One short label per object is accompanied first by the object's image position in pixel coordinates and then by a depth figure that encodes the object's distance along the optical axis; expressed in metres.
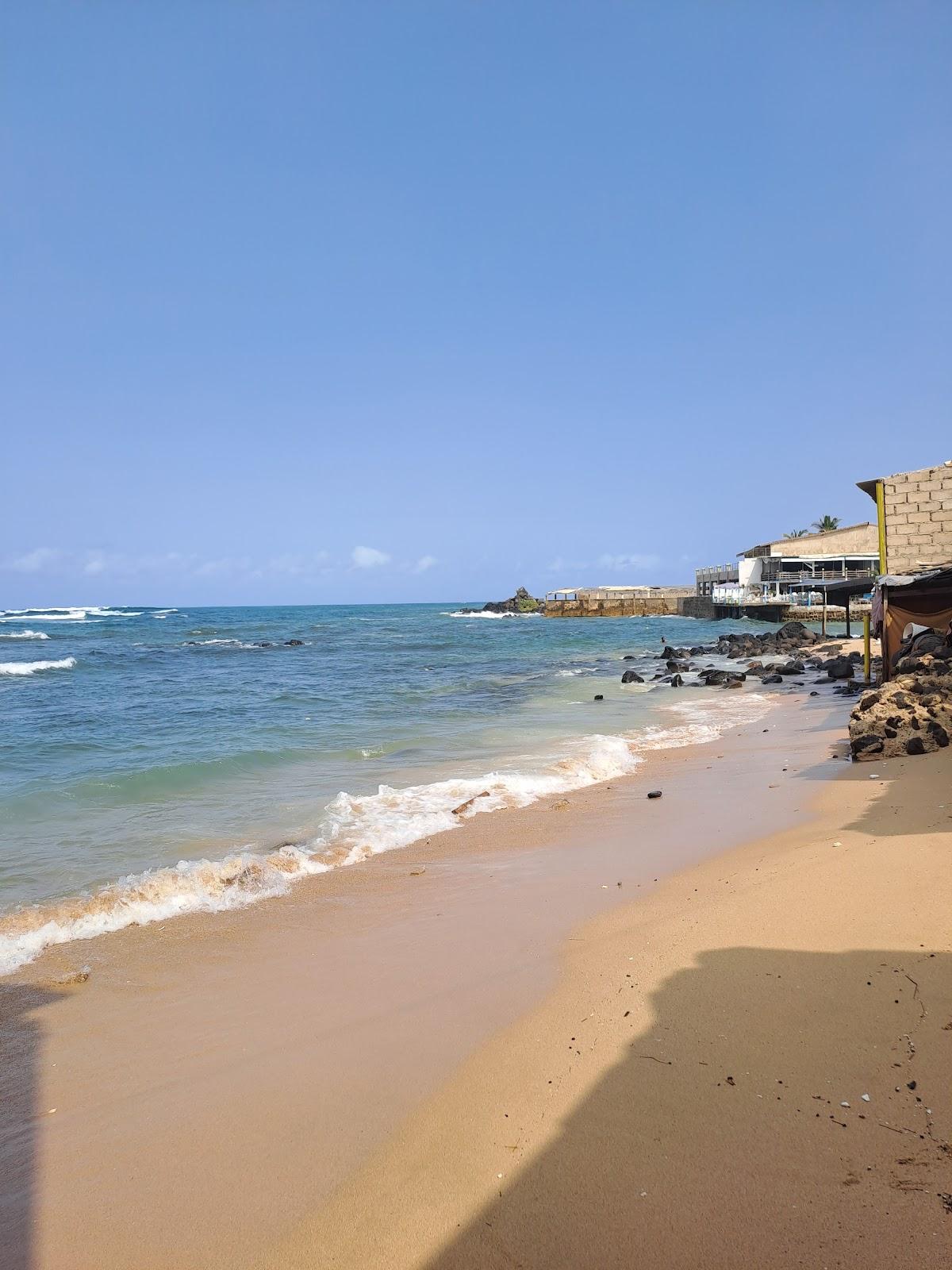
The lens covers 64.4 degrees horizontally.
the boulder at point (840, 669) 20.98
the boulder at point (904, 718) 9.23
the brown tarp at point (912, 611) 14.61
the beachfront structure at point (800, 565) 57.19
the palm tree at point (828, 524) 86.73
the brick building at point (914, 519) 16.06
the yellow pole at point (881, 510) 16.44
